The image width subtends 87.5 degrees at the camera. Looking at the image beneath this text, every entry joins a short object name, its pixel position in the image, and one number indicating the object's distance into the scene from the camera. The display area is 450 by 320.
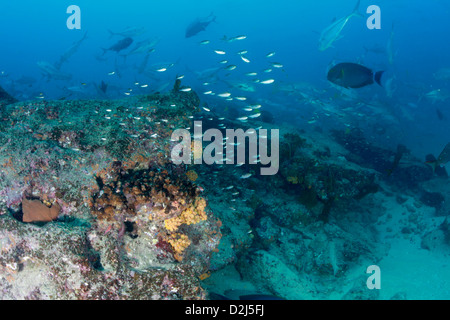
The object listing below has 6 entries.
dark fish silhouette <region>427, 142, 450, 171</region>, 8.40
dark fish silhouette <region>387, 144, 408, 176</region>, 10.08
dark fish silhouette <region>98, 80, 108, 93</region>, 12.72
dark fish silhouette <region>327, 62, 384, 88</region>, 6.04
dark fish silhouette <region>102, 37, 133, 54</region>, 13.64
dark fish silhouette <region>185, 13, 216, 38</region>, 15.41
